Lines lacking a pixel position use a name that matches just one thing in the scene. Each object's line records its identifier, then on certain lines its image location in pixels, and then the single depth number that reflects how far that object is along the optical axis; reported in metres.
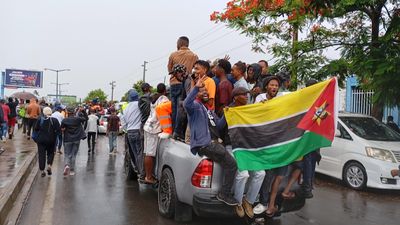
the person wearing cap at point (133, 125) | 8.52
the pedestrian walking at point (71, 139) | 10.49
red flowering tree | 9.94
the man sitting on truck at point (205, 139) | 5.22
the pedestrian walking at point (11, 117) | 18.78
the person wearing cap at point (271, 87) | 5.83
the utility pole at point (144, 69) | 65.85
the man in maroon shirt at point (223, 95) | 6.15
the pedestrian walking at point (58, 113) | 11.29
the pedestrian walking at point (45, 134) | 9.96
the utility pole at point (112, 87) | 100.39
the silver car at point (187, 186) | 5.25
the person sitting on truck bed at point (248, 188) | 5.25
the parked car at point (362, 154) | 9.07
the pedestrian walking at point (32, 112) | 17.81
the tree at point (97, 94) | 113.06
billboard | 65.25
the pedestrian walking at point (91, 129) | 15.02
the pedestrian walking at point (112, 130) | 15.00
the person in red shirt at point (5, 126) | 17.03
